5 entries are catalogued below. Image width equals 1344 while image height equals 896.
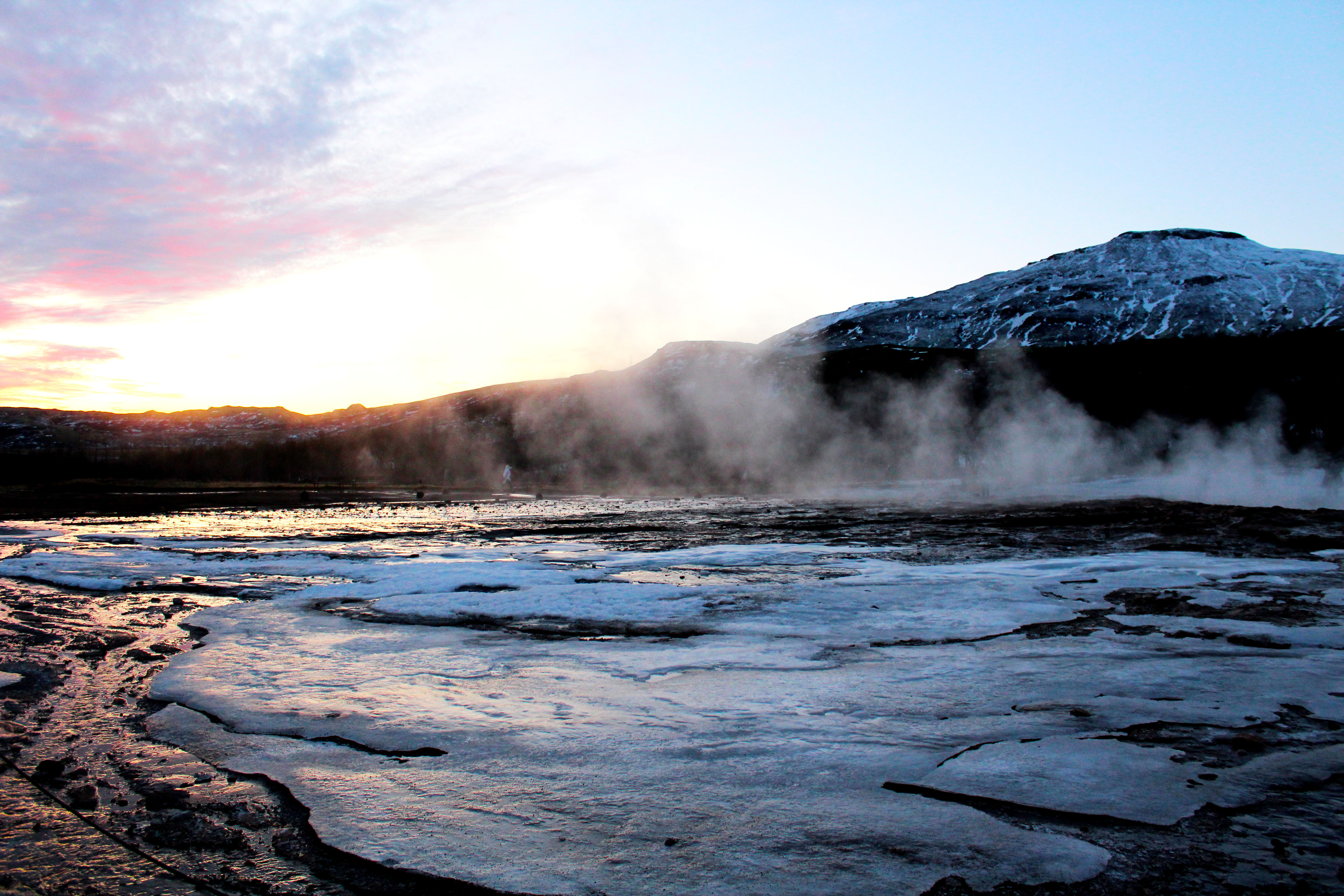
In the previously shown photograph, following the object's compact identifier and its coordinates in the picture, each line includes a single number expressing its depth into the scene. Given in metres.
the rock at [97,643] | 5.61
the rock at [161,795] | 3.01
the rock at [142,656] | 5.40
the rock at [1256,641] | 5.27
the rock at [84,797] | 3.02
